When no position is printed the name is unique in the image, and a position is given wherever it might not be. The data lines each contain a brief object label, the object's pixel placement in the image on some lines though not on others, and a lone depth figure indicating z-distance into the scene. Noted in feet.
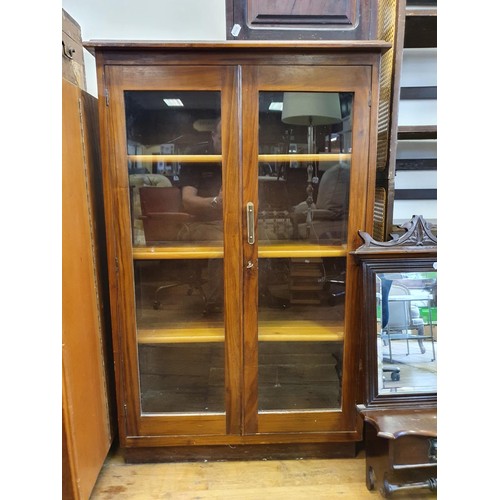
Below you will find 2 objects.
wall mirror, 4.39
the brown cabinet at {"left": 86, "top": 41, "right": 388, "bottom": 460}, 4.13
